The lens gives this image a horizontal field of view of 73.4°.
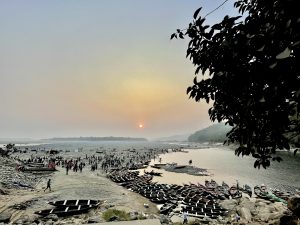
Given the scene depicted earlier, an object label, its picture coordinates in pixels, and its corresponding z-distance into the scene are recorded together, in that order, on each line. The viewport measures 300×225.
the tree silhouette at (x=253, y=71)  3.79
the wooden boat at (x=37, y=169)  48.76
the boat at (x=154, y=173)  49.27
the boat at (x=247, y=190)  32.00
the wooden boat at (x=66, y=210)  18.74
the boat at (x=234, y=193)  29.50
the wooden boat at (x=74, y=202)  21.26
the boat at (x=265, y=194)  28.39
